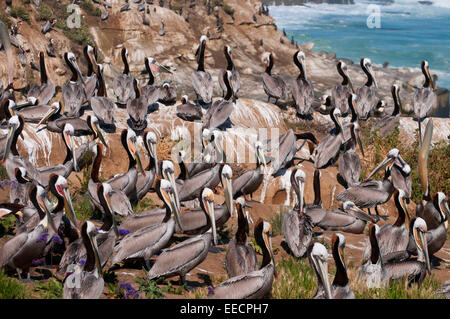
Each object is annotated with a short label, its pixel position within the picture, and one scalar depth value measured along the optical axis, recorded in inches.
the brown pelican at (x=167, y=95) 634.2
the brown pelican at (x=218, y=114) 580.4
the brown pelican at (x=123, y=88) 608.1
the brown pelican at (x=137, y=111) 561.6
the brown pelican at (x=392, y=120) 655.1
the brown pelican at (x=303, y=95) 649.6
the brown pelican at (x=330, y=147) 574.6
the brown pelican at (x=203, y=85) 633.0
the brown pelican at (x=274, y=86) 660.7
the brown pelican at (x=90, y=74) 602.9
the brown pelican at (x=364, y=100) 663.1
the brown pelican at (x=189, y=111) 601.0
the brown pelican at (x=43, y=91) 603.2
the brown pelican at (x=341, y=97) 669.3
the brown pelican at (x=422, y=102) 673.0
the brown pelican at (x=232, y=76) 623.6
